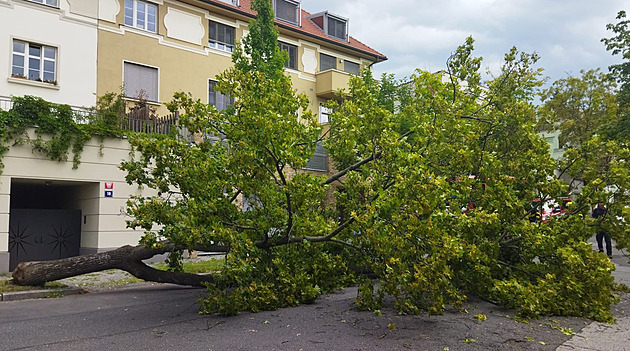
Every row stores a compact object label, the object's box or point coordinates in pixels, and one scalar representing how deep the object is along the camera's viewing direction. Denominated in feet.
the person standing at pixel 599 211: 27.48
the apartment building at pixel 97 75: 49.01
